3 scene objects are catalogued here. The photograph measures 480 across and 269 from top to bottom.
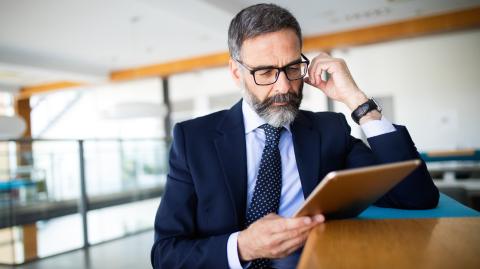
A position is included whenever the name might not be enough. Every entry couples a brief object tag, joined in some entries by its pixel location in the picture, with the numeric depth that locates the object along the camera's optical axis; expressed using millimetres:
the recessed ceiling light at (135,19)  6426
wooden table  609
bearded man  1172
